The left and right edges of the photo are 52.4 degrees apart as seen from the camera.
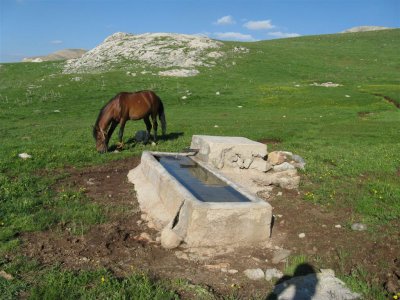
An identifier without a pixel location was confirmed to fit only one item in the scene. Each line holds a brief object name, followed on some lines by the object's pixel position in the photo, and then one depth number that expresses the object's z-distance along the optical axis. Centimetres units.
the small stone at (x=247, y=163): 1205
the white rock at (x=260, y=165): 1207
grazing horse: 1477
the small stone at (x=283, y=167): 1215
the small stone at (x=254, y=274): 654
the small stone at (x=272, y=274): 653
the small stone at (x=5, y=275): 596
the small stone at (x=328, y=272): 652
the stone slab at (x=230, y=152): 1195
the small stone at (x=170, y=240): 748
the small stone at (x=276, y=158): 1265
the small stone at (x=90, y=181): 1152
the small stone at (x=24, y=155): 1336
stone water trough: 755
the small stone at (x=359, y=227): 836
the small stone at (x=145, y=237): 796
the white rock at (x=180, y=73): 4862
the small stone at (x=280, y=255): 723
